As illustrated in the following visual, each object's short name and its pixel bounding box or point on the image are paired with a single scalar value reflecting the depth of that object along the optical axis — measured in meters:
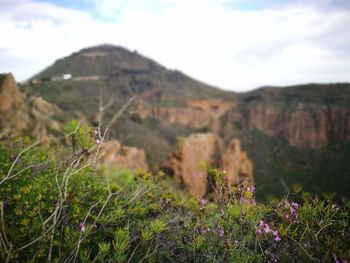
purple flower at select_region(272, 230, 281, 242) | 3.73
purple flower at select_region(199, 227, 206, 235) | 4.66
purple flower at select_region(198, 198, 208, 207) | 5.21
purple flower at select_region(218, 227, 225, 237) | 4.39
